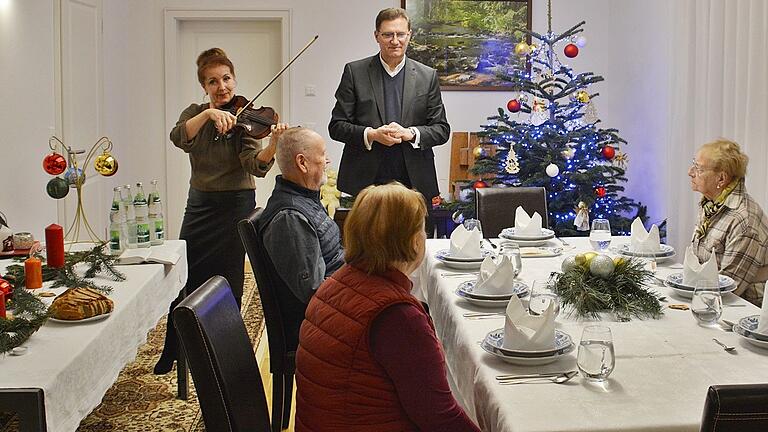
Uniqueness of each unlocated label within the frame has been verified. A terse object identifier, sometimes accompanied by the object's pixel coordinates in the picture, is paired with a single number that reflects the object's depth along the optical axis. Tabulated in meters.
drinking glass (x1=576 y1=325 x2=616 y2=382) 2.03
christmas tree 5.94
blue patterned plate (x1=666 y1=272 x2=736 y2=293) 2.83
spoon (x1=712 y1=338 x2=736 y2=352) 2.28
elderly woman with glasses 3.18
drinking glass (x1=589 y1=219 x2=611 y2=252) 3.44
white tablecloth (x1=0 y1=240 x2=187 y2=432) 2.08
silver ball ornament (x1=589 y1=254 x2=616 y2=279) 2.75
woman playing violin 3.98
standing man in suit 4.54
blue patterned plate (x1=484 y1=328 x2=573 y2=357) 2.17
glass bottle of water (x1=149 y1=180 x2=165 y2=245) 3.55
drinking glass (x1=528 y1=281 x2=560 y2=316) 2.44
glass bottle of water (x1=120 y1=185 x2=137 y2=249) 3.43
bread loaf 2.48
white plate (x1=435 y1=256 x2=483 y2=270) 3.35
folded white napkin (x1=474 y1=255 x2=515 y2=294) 2.78
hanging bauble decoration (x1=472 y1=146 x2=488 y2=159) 6.31
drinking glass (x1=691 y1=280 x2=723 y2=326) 2.46
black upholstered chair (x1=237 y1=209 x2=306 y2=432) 3.15
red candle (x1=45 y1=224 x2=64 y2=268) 3.05
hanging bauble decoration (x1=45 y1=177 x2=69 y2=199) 3.69
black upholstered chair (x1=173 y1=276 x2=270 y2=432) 1.82
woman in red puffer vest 1.97
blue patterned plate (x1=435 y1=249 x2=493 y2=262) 3.38
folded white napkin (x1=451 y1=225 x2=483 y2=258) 3.42
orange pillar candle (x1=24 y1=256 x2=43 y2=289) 2.83
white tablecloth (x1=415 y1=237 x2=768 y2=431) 1.86
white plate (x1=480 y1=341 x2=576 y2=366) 2.17
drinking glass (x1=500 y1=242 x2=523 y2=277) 3.06
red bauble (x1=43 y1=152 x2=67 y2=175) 3.81
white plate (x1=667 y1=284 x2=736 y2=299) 2.81
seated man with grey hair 3.04
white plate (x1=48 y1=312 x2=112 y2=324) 2.47
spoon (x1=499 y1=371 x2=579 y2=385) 2.07
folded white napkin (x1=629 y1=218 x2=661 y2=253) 3.45
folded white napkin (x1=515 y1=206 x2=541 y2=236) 3.87
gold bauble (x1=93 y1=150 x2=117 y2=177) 3.85
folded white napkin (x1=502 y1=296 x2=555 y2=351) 2.19
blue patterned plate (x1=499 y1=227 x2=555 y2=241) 3.84
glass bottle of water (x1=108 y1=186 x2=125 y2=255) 3.39
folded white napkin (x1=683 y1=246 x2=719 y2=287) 2.76
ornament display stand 3.84
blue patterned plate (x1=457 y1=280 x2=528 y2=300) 2.76
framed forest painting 7.55
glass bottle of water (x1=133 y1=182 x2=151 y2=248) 3.47
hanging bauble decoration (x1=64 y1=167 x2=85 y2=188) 3.83
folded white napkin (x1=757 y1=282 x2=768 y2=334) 2.30
